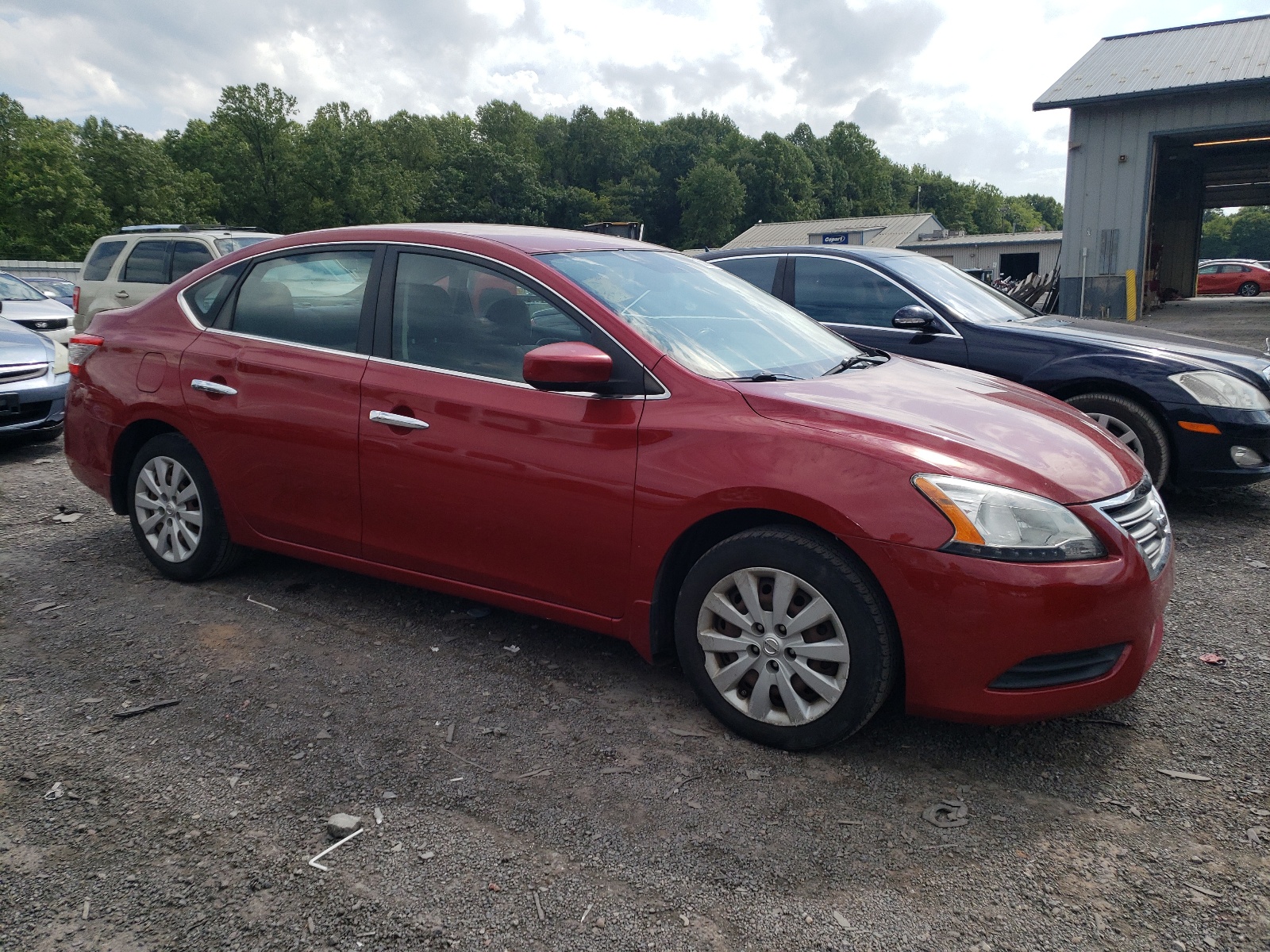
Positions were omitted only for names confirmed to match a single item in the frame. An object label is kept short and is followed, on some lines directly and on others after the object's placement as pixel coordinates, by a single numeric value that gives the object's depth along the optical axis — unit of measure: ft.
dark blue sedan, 17.98
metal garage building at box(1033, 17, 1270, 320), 56.90
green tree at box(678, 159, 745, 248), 345.10
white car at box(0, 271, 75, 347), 46.34
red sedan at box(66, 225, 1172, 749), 9.04
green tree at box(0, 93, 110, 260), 167.53
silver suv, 39.09
